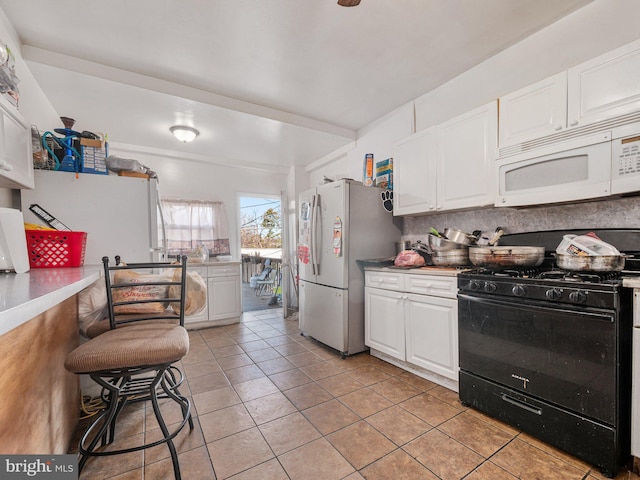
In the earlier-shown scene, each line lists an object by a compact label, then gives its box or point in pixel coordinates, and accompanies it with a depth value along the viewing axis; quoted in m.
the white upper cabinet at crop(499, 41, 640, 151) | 1.56
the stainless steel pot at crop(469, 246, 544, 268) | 1.87
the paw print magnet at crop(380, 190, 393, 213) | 3.11
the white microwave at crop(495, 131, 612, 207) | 1.66
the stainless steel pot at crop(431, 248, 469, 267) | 2.34
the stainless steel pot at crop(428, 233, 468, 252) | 2.37
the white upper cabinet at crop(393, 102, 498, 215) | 2.23
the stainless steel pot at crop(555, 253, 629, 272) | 1.51
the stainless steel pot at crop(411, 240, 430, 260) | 2.78
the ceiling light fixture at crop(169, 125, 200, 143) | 3.53
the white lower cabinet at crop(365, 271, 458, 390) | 2.11
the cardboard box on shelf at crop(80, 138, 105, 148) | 2.29
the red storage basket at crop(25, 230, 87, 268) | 1.69
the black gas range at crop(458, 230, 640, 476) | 1.34
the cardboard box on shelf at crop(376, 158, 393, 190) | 3.17
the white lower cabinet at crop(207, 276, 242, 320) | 3.93
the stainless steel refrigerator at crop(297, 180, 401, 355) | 2.84
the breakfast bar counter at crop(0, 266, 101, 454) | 0.83
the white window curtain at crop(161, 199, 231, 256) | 4.50
